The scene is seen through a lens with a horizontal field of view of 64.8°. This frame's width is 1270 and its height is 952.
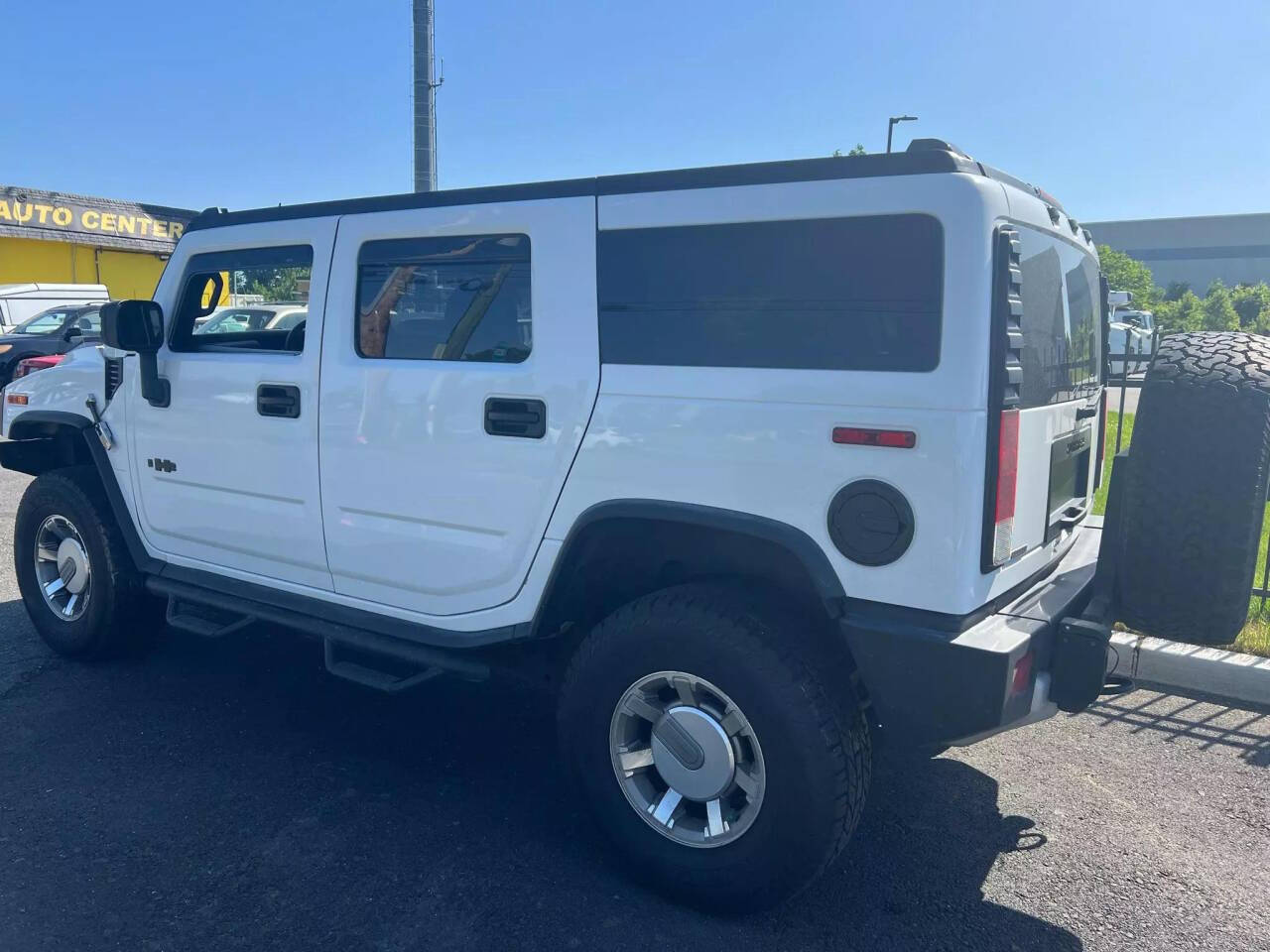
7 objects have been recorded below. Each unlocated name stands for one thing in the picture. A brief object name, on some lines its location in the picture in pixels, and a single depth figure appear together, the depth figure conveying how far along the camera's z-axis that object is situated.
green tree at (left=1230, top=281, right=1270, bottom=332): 45.38
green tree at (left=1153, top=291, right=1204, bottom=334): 38.06
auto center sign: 22.97
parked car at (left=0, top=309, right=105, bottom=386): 15.48
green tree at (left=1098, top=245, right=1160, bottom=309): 37.88
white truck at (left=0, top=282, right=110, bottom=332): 18.70
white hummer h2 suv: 2.58
